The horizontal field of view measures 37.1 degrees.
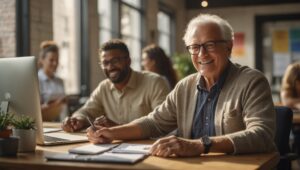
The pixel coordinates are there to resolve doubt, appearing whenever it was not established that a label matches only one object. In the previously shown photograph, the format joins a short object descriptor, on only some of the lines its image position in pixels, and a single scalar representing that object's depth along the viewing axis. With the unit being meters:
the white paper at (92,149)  1.67
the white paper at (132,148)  1.69
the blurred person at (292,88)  4.14
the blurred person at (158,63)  4.29
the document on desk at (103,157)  1.50
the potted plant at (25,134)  1.77
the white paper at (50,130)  2.41
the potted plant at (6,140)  1.67
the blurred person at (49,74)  4.15
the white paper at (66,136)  2.13
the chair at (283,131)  2.35
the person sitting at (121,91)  2.72
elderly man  1.67
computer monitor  1.80
